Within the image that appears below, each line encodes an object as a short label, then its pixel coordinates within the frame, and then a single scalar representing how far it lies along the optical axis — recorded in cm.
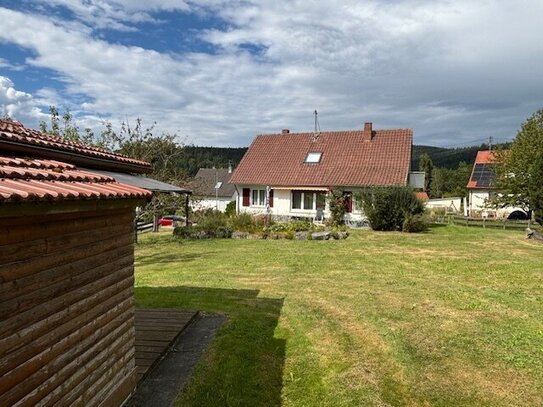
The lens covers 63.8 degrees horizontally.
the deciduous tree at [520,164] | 2553
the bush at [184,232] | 2127
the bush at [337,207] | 2452
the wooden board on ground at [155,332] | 594
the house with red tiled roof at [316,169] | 2638
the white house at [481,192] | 3872
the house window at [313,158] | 2927
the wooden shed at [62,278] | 296
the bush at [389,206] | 2108
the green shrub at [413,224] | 2100
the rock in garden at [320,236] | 1942
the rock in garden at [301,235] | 1966
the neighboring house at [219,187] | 5227
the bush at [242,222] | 2122
